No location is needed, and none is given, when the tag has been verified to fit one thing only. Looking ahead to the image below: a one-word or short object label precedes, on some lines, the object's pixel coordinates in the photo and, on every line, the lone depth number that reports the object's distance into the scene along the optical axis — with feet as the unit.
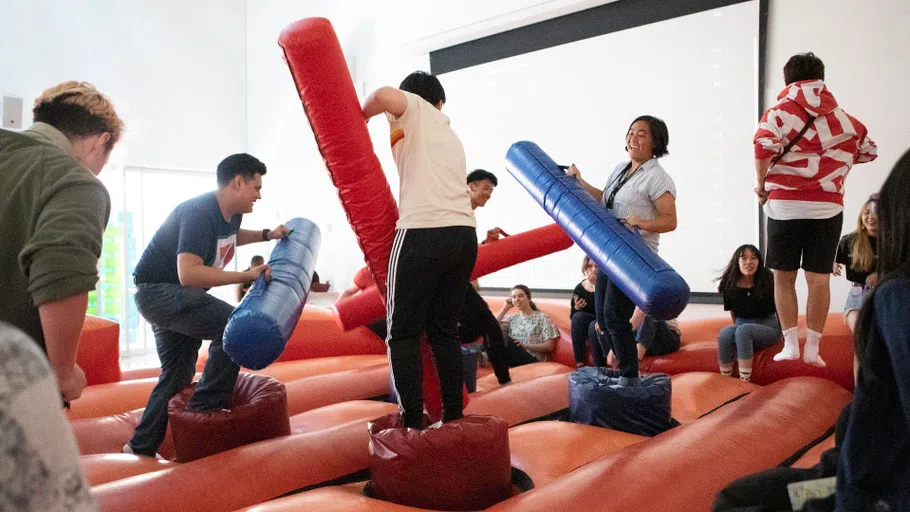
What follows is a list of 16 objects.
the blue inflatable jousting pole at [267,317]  7.90
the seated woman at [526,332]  16.06
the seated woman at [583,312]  15.17
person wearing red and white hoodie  10.75
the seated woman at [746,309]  13.65
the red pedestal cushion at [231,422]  8.73
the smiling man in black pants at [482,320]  12.79
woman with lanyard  10.04
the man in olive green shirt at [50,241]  4.65
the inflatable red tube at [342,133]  8.04
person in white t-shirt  7.66
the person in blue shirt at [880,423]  3.61
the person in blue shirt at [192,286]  9.02
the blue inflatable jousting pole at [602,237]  8.55
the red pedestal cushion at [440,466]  7.27
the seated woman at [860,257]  12.69
